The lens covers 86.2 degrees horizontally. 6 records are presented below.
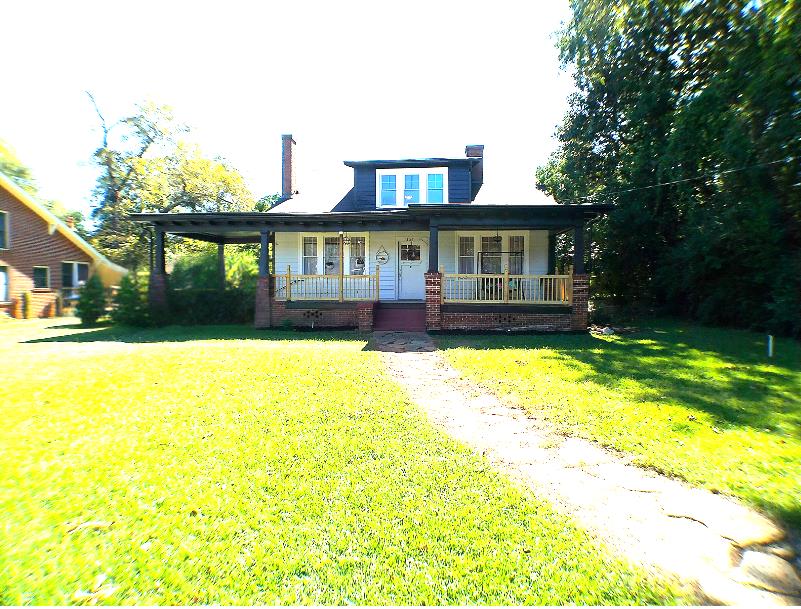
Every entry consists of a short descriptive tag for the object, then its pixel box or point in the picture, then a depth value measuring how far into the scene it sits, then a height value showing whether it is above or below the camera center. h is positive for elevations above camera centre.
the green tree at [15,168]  30.86 +9.73
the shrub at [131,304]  13.86 -0.16
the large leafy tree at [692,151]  11.09 +4.91
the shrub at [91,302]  14.88 -0.11
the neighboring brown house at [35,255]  19.20 +2.12
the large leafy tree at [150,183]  29.66 +8.32
